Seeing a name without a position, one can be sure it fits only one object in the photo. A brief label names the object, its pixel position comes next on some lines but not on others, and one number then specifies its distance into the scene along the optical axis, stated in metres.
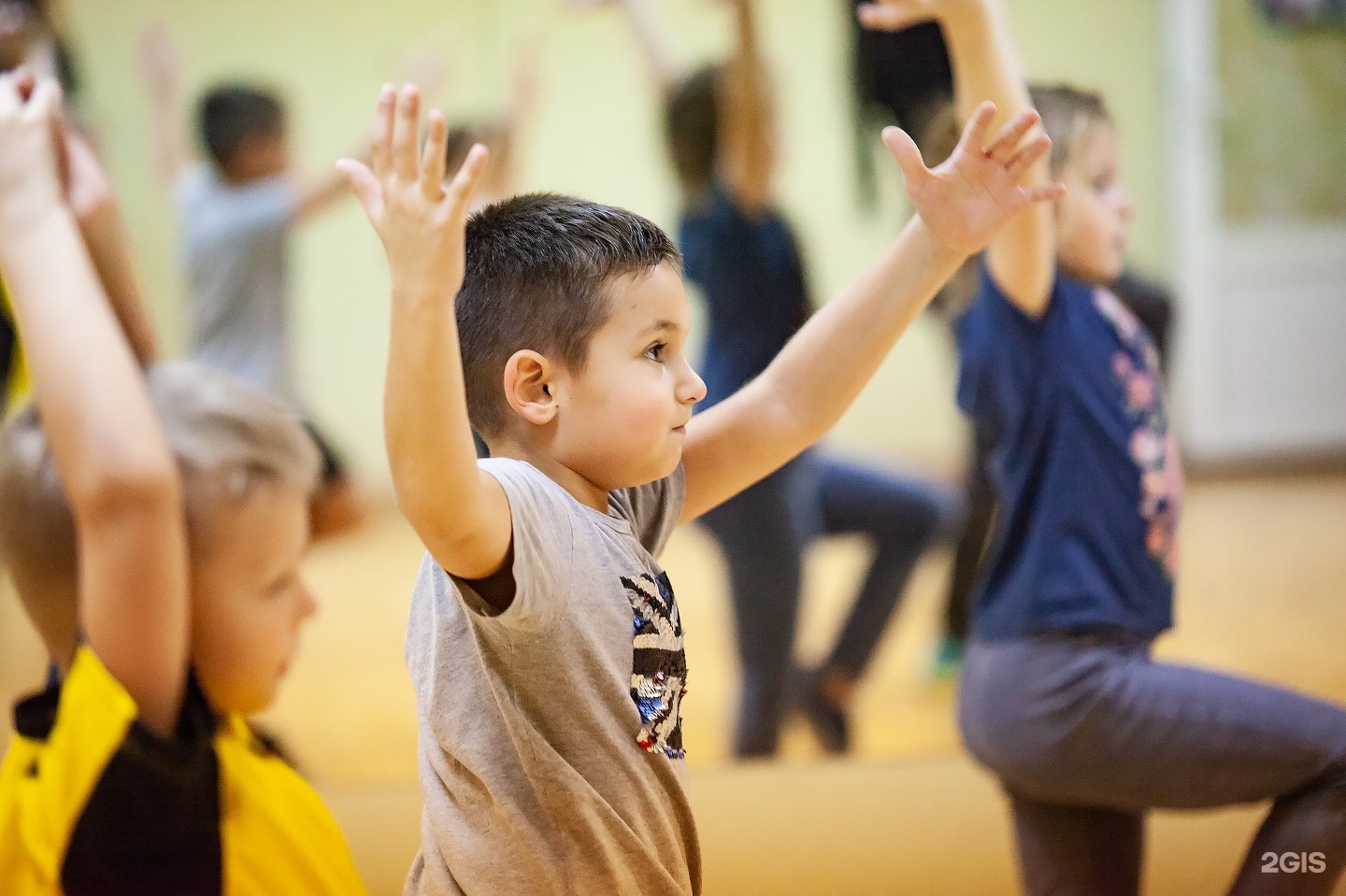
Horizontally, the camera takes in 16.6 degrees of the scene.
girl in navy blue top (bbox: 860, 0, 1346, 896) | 3.58
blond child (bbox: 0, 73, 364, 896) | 3.37
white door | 7.59
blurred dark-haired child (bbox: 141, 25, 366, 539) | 6.65
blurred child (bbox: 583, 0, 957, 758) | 5.27
